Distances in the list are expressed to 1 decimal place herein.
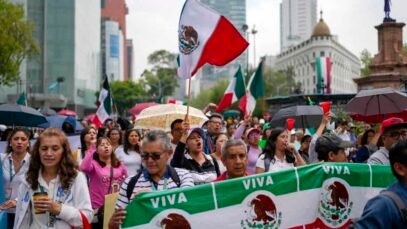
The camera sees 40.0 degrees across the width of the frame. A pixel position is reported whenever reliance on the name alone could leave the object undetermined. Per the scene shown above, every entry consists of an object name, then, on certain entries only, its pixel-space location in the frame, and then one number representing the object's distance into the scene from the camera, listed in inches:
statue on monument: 874.8
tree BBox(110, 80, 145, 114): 3521.2
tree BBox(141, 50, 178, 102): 3521.2
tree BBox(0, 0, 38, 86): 1234.0
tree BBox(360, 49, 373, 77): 2273.4
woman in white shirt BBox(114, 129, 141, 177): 284.7
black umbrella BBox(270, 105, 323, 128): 430.0
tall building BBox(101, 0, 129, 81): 4677.7
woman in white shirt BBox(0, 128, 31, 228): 223.0
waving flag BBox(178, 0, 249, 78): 268.1
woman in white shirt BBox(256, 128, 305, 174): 240.7
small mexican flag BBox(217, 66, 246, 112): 526.9
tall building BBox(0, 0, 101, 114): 2445.9
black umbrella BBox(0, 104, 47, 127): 404.5
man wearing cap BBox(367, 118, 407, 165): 204.1
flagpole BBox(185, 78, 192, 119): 234.2
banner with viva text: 158.4
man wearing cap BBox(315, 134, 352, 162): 193.8
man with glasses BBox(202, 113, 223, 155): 304.5
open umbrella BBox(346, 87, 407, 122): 332.2
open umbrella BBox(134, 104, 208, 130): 333.7
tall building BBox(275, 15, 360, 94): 4254.4
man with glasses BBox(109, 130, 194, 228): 154.8
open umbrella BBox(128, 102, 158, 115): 787.5
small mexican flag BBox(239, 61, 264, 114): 509.0
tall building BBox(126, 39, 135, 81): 7191.9
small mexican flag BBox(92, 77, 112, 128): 610.9
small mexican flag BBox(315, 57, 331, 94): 1357.0
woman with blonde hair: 146.1
